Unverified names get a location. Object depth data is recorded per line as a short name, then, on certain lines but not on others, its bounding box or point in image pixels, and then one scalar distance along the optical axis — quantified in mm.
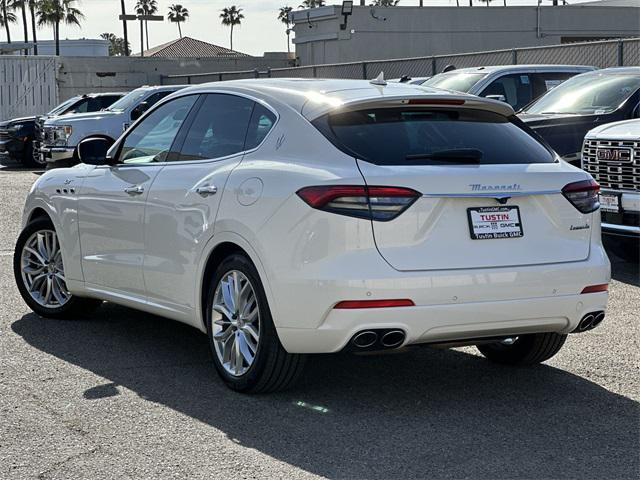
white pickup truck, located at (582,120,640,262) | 9883
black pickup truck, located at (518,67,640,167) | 12258
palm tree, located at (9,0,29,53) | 102188
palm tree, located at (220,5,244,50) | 134750
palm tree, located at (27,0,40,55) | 101000
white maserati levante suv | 5379
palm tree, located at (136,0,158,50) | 138438
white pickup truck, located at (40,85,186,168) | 22578
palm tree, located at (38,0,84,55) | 94250
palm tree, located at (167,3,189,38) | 140625
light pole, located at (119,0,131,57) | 49438
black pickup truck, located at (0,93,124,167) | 26850
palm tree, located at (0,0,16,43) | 102188
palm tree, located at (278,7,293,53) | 134125
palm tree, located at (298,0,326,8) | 127969
